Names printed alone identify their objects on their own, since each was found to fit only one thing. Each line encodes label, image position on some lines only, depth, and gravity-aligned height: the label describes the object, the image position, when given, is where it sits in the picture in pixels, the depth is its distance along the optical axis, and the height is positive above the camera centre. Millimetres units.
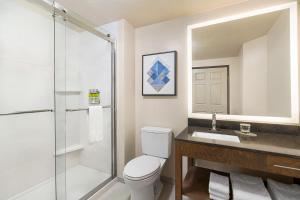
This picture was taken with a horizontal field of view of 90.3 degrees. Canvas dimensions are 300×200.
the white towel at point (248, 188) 1116 -700
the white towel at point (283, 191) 1111 -706
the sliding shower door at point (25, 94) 1614 +97
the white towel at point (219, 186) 1213 -713
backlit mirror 1422 +367
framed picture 1923 +369
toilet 1400 -671
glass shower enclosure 1615 -9
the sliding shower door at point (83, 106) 1663 -68
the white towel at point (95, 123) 1802 -270
